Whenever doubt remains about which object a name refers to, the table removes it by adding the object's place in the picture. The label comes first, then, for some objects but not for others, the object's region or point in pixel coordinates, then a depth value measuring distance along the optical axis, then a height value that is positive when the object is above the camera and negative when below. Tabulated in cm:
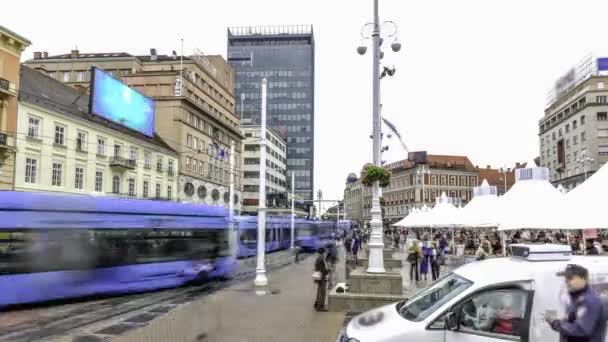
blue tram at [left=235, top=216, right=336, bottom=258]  3331 -182
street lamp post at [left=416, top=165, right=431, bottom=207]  9560 +873
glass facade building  13450 +3457
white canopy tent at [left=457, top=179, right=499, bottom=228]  1748 +29
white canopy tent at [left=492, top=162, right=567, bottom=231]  1233 +34
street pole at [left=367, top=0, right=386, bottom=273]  1305 +89
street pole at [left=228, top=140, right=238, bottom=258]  2131 -109
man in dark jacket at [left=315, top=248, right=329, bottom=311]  1256 -183
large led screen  3015 +771
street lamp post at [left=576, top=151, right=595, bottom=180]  6358 +749
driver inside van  507 -107
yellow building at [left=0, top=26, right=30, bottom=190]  3064 +735
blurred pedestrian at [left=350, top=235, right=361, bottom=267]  2893 -197
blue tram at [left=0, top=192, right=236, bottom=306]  1267 -105
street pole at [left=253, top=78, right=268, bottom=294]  1709 -10
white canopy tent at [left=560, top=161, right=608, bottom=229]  1008 +25
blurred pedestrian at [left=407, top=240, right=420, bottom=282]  1881 -165
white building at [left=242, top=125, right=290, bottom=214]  9281 +795
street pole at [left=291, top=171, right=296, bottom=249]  4341 -181
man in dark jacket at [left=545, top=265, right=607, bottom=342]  428 -89
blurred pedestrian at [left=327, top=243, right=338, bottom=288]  1952 -201
